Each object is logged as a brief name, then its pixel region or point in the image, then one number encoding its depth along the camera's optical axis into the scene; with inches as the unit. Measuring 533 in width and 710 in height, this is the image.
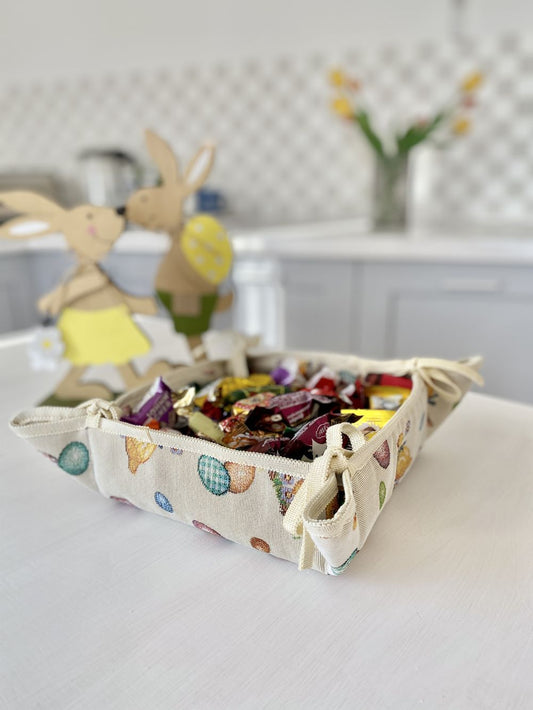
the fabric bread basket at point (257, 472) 15.9
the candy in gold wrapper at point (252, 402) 22.5
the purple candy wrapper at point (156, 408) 22.0
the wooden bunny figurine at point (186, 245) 32.5
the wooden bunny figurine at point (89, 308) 30.8
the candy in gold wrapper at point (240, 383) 25.3
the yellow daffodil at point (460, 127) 82.0
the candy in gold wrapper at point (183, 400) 23.2
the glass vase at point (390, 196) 81.1
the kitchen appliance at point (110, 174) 93.9
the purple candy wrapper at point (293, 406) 22.2
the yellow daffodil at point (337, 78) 78.1
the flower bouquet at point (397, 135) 77.1
